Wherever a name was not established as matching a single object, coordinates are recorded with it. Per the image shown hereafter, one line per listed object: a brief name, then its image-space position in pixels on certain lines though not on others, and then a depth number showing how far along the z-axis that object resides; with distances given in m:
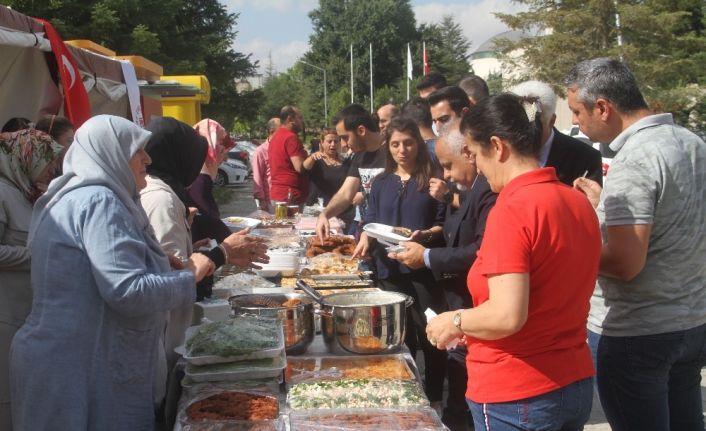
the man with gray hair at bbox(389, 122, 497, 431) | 2.80
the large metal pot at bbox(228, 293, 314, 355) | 2.62
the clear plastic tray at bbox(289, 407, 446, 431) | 2.05
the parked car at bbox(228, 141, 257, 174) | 24.02
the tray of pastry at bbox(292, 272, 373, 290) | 3.54
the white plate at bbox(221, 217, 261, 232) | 5.12
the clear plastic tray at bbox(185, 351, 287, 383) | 2.31
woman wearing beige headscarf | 2.65
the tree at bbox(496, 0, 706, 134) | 23.39
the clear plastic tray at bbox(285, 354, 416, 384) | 2.46
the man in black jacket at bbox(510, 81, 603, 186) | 3.03
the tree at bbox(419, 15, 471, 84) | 58.41
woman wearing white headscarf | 1.96
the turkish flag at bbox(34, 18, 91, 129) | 4.49
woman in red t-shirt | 1.71
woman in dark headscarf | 2.64
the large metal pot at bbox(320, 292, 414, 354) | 2.54
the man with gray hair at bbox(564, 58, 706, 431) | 2.13
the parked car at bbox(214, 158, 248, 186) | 22.64
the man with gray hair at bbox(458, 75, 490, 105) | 4.96
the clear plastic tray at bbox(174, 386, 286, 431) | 2.08
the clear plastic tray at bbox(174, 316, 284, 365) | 2.31
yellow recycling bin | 11.23
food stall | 2.13
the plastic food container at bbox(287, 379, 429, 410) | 2.18
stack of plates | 3.86
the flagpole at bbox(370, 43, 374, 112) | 51.78
